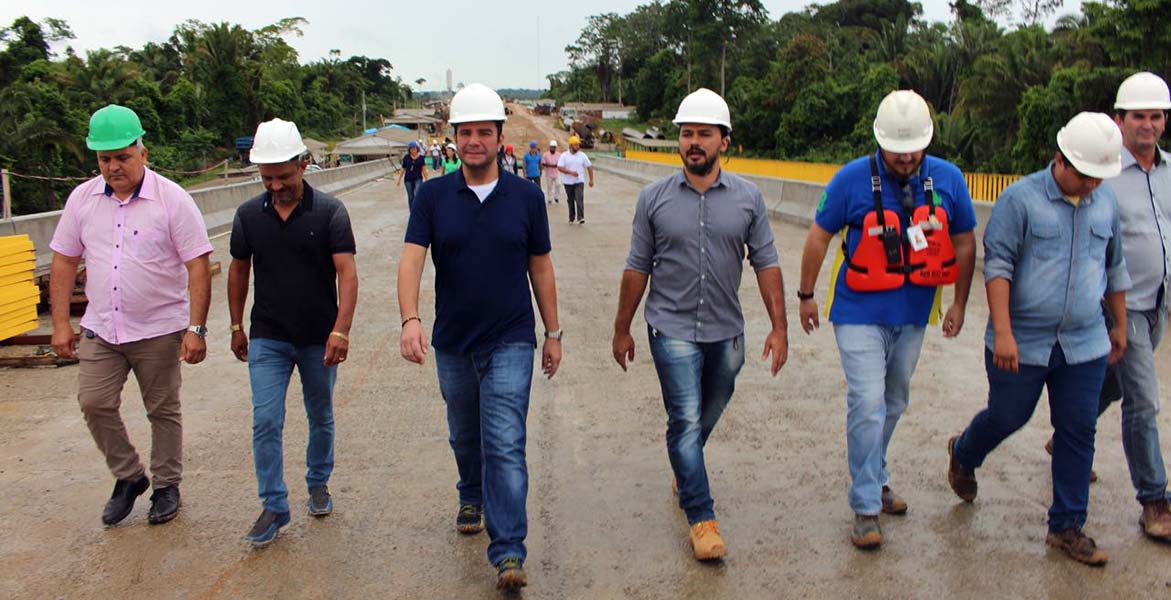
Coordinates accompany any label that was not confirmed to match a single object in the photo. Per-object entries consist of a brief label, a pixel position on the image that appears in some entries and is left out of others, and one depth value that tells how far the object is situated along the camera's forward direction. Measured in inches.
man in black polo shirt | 183.6
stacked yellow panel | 332.2
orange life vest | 176.2
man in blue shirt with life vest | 176.4
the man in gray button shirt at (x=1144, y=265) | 182.2
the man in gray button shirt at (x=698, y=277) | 180.4
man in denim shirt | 170.1
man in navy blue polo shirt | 167.6
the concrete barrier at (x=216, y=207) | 463.2
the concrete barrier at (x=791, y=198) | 747.4
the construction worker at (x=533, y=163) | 904.9
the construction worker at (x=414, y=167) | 837.2
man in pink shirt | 190.7
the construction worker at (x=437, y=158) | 1579.7
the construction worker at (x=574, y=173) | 748.6
